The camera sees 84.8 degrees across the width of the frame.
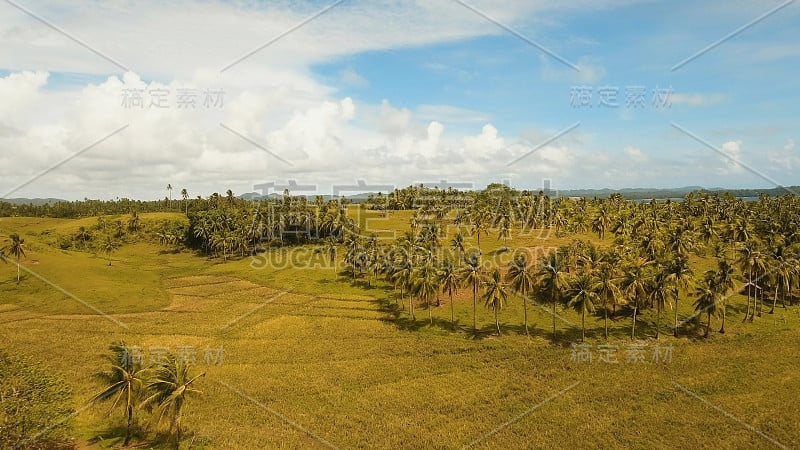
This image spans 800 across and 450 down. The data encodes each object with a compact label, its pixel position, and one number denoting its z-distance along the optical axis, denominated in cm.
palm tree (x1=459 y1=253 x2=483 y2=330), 7762
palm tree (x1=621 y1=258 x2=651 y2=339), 7244
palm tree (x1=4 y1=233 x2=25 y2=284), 9819
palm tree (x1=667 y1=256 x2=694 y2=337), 7131
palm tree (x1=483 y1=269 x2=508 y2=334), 7319
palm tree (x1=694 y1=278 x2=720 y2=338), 7062
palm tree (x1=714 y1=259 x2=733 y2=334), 7088
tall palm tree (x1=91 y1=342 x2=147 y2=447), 4150
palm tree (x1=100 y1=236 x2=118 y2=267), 15462
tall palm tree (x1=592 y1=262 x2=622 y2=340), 7118
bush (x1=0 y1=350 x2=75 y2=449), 3503
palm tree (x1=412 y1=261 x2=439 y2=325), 7906
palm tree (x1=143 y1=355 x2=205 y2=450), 4047
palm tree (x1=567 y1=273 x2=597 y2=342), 7012
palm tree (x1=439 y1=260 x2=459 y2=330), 7906
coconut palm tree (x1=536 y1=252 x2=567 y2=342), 7238
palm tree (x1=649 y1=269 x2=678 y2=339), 7038
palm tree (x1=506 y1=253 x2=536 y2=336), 7448
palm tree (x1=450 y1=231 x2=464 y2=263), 10862
